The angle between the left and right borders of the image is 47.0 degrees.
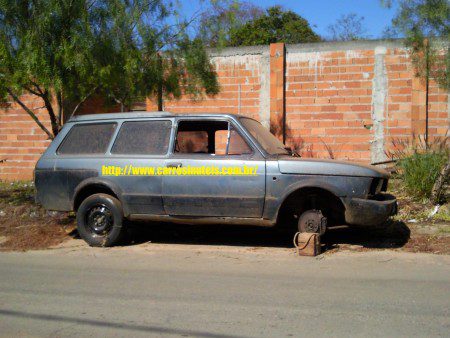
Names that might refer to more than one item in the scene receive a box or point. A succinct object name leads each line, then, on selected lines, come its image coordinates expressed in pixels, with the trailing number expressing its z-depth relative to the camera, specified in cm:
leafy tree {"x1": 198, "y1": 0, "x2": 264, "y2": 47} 925
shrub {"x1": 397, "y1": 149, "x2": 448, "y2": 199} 915
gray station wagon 671
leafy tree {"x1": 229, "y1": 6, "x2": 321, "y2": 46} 2587
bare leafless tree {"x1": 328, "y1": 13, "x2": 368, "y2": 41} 2718
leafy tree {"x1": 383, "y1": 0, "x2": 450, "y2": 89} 850
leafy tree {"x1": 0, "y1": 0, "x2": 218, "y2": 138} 802
